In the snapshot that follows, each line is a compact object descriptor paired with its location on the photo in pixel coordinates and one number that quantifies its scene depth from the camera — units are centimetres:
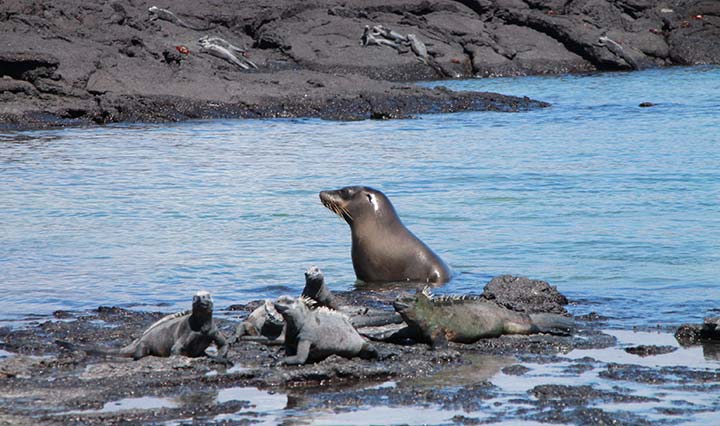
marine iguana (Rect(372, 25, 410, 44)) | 7106
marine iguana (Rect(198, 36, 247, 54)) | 6562
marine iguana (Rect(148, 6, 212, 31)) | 6812
